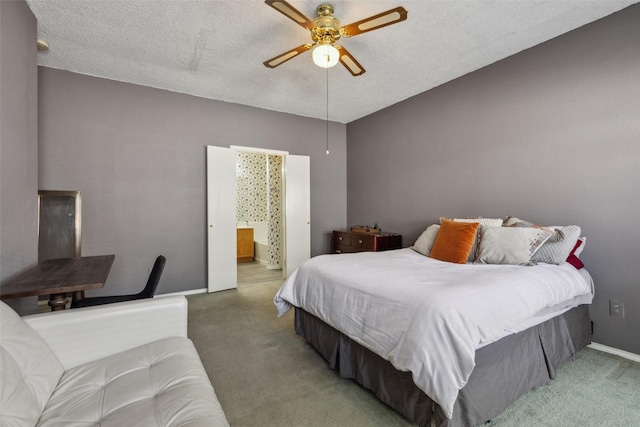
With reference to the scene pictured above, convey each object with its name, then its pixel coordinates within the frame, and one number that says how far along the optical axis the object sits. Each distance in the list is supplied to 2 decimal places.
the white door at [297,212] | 4.73
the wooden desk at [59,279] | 1.62
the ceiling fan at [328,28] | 1.91
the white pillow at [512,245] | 2.26
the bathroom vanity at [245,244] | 6.31
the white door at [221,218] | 4.07
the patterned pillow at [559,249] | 2.24
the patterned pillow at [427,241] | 2.95
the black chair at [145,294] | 2.17
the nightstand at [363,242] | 4.11
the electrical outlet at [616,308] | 2.31
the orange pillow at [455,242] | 2.53
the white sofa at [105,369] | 1.01
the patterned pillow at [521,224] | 2.31
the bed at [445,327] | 1.36
